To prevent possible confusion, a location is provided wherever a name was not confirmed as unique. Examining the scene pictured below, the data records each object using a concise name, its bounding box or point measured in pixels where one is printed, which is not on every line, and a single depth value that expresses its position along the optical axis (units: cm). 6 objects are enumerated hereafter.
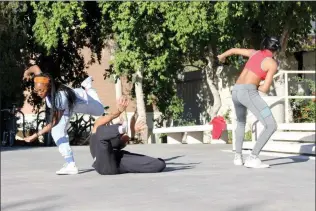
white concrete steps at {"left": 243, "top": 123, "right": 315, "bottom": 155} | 985
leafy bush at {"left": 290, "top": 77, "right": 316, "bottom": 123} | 1340
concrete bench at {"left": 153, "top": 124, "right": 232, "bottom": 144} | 1602
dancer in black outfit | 739
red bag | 1498
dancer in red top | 766
